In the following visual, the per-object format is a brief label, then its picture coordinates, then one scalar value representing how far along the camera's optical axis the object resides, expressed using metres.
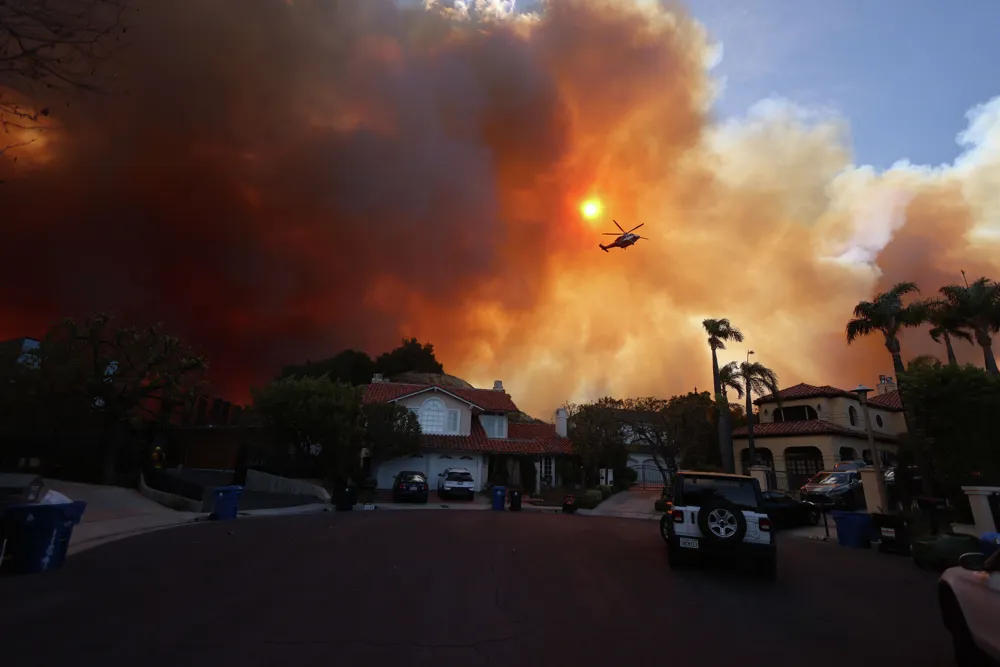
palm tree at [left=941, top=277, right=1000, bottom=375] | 29.94
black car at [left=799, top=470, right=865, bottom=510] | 23.09
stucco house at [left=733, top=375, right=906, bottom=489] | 36.04
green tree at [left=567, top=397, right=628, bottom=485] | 33.28
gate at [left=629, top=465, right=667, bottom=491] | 48.53
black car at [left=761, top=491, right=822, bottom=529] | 19.89
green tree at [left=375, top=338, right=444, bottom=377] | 77.44
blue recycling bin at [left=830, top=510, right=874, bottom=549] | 15.21
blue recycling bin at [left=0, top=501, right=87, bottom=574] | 8.26
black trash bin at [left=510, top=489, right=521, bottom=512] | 26.47
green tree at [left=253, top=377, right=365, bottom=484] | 27.41
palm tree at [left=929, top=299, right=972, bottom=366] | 30.39
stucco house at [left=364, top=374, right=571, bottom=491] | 34.84
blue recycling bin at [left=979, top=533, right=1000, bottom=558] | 9.88
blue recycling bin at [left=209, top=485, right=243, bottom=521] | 17.98
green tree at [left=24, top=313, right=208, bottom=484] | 21.38
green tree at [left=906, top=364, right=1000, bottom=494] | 15.73
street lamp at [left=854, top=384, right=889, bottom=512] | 18.42
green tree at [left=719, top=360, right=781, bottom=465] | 37.47
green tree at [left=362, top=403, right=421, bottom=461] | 29.56
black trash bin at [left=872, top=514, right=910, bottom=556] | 13.62
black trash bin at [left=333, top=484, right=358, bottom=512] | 23.94
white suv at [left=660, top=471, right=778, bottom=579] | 9.25
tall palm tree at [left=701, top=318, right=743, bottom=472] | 35.22
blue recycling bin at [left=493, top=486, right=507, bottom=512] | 26.08
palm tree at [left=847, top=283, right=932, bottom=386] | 27.45
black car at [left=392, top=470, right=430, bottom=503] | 28.06
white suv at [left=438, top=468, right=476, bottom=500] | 29.97
